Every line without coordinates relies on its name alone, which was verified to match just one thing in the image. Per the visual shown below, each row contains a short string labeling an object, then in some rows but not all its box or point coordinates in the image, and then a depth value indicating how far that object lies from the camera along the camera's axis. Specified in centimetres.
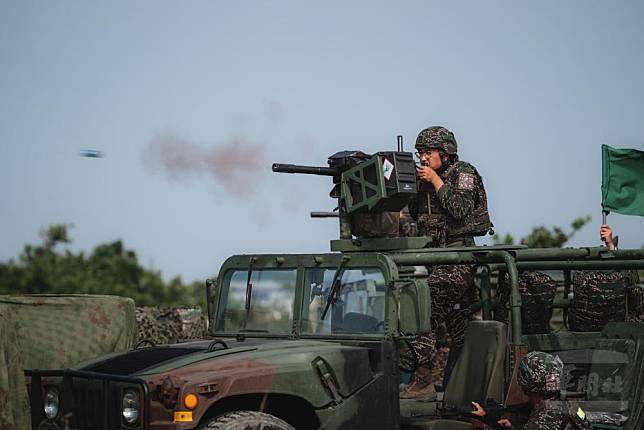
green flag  2081
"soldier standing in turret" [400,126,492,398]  1609
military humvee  1257
